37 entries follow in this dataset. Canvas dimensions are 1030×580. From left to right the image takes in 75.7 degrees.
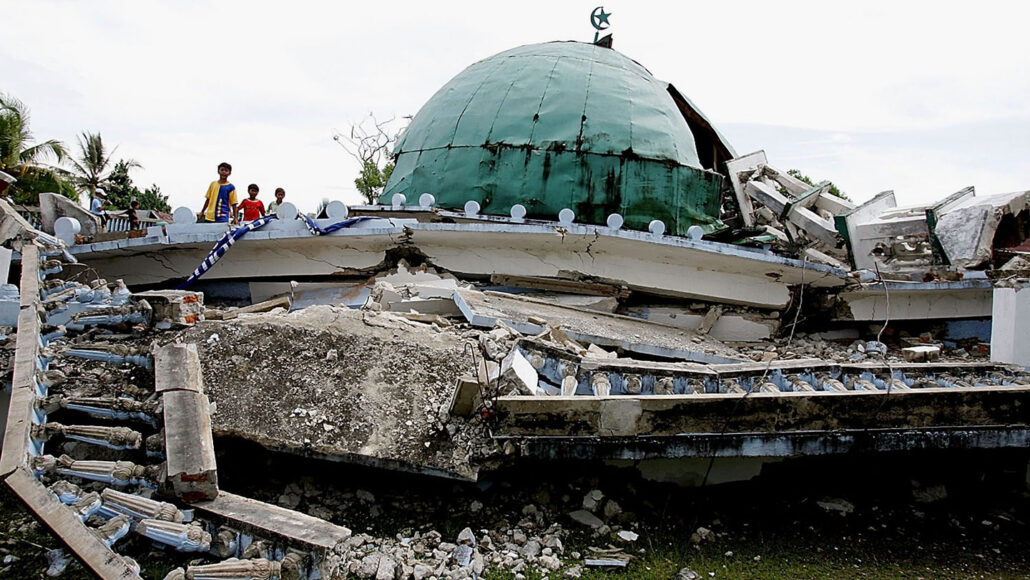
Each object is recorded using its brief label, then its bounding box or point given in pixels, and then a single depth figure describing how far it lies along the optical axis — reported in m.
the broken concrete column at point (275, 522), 3.02
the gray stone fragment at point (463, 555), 3.53
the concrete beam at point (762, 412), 3.98
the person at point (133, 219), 11.55
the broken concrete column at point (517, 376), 4.15
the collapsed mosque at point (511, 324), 3.73
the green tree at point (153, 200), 36.78
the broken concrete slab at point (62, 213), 8.98
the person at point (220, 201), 8.69
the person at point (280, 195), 11.37
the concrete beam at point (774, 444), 4.04
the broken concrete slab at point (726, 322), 8.79
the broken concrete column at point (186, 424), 3.29
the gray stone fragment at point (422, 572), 3.39
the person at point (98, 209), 11.41
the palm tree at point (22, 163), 21.98
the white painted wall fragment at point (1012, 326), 5.48
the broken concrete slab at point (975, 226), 7.55
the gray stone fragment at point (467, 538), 3.68
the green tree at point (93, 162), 29.94
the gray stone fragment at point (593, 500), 4.11
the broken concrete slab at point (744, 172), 10.23
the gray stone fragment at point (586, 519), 3.98
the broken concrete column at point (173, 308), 4.99
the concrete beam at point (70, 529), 2.80
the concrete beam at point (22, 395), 3.30
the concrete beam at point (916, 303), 8.77
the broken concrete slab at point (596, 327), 6.17
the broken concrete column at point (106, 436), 3.73
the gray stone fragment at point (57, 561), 3.06
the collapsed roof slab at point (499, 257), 8.06
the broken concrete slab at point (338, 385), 3.99
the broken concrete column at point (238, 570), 2.80
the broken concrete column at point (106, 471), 3.38
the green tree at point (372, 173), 23.39
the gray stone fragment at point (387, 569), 3.36
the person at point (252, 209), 9.20
